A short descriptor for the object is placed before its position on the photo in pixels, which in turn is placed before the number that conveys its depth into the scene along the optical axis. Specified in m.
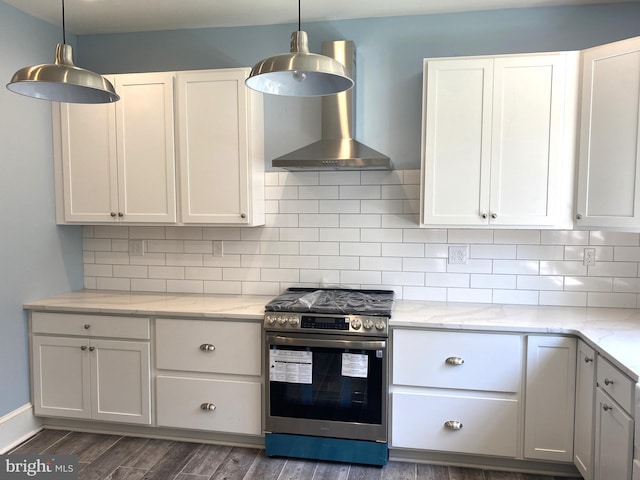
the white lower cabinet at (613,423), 1.87
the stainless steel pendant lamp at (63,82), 1.71
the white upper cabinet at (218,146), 2.94
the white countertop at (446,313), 2.38
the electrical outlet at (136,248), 3.46
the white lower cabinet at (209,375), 2.79
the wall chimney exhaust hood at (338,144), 2.69
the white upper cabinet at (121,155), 3.03
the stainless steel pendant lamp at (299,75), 1.51
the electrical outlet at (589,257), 2.92
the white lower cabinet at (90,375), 2.91
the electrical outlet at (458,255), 3.05
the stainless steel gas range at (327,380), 2.61
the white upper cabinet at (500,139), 2.60
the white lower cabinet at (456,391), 2.54
